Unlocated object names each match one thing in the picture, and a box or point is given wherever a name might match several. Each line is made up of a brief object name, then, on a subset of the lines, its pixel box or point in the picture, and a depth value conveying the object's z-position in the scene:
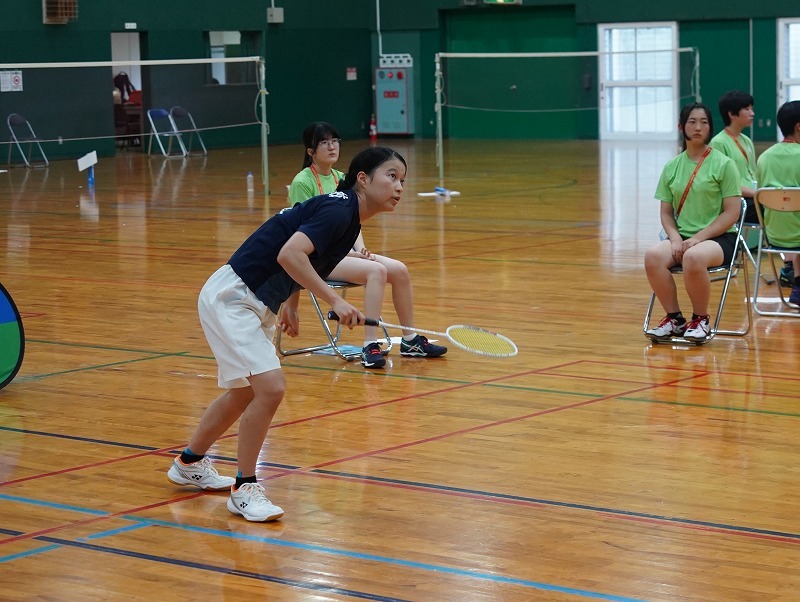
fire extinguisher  29.96
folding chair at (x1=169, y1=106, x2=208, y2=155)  26.05
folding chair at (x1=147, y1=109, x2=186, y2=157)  25.39
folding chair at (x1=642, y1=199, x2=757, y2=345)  7.44
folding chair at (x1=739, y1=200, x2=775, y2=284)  7.60
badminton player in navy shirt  4.41
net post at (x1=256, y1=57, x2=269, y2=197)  16.84
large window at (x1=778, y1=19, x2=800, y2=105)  25.19
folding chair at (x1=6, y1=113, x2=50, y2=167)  23.56
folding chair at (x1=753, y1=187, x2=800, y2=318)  7.77
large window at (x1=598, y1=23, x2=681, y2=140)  26.47
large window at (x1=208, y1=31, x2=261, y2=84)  27.44
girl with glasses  7.08
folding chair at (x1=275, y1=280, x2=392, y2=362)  7.22
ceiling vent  24.36
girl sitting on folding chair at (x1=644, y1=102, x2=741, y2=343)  7.35
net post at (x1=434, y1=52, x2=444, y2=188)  18.31
